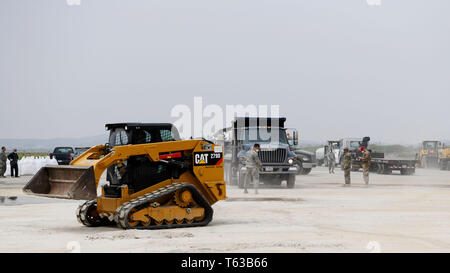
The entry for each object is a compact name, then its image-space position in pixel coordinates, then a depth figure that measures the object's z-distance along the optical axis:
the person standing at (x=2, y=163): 34.03
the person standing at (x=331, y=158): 39.31
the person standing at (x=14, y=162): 34.22
